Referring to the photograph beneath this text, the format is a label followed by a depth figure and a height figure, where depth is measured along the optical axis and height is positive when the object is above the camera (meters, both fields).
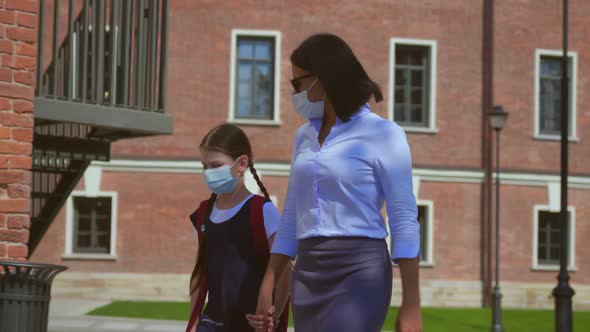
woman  7.67 +0.07
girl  9.84 -0.10
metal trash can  11.85 -0.45
